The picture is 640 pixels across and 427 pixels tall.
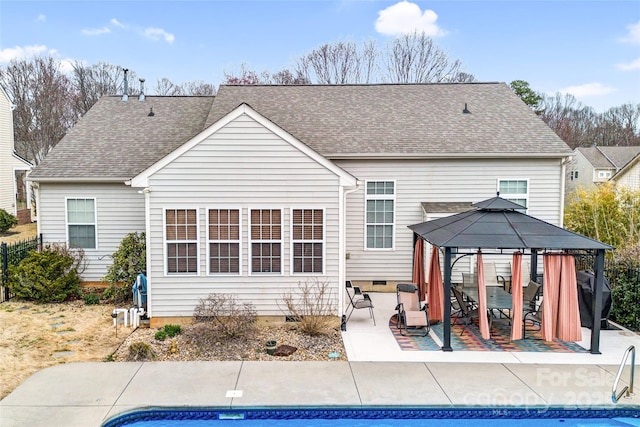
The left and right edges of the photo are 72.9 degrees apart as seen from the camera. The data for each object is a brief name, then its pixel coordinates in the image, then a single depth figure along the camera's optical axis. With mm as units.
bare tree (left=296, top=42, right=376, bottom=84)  34781
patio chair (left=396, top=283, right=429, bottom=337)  9788
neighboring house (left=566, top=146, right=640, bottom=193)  38812
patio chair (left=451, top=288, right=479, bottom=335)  10055
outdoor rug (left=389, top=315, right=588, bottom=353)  8969
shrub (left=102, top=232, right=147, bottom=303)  11953
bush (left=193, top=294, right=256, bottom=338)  9164
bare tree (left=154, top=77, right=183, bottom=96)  39900
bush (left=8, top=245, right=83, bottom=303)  11977
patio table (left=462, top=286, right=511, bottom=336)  9570
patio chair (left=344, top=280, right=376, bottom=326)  10297
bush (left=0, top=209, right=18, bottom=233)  22078
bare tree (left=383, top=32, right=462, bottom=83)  33969
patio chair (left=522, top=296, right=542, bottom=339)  9550
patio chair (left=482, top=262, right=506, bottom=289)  12888
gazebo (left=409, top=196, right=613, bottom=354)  8352
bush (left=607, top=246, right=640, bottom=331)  10188
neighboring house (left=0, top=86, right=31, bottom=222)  24438
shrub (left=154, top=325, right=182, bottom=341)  9314
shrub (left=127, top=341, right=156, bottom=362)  8266
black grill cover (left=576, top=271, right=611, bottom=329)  9641
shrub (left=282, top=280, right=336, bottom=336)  9816
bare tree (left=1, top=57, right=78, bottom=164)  32781
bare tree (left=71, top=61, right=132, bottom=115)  36625
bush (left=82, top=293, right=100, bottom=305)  12070
